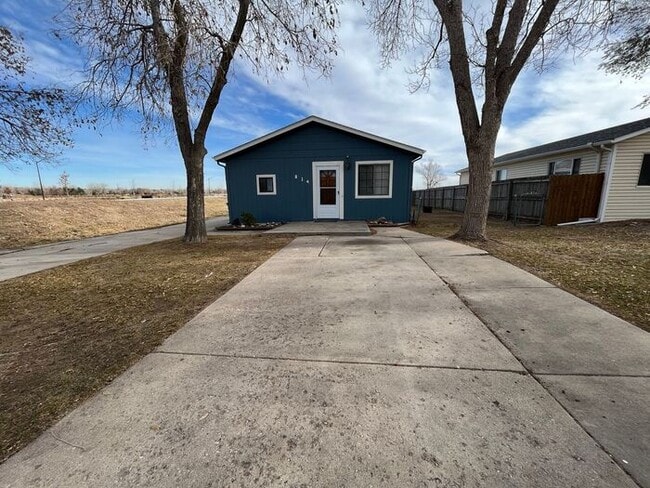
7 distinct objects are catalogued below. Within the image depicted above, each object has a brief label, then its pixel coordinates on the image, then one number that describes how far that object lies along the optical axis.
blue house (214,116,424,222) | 11.04
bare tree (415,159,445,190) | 57.19
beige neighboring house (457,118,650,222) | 10.55
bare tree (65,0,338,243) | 6.14
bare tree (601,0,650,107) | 10.43
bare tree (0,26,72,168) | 8.00
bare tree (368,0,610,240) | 6.58
